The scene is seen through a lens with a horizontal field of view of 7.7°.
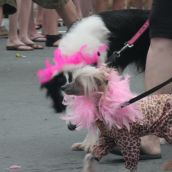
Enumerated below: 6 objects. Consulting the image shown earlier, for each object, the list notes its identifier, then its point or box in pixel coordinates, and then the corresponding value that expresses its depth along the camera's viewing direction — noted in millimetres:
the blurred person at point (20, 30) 14689
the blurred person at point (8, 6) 11717
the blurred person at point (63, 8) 10131
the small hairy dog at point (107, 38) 6951
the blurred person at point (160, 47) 6818
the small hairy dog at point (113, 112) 5617
